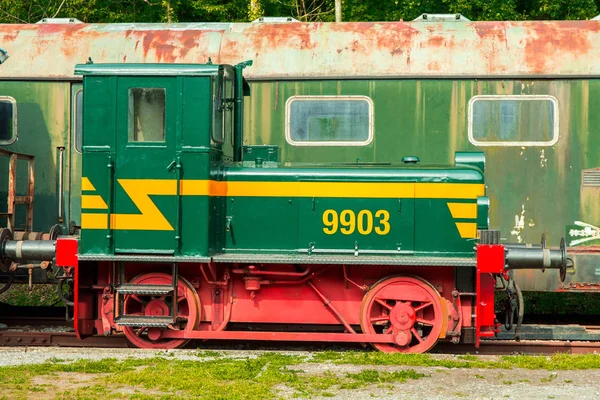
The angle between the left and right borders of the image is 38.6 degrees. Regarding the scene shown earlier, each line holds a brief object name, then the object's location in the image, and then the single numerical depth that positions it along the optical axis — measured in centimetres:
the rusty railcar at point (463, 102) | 1092
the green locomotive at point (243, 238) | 903
